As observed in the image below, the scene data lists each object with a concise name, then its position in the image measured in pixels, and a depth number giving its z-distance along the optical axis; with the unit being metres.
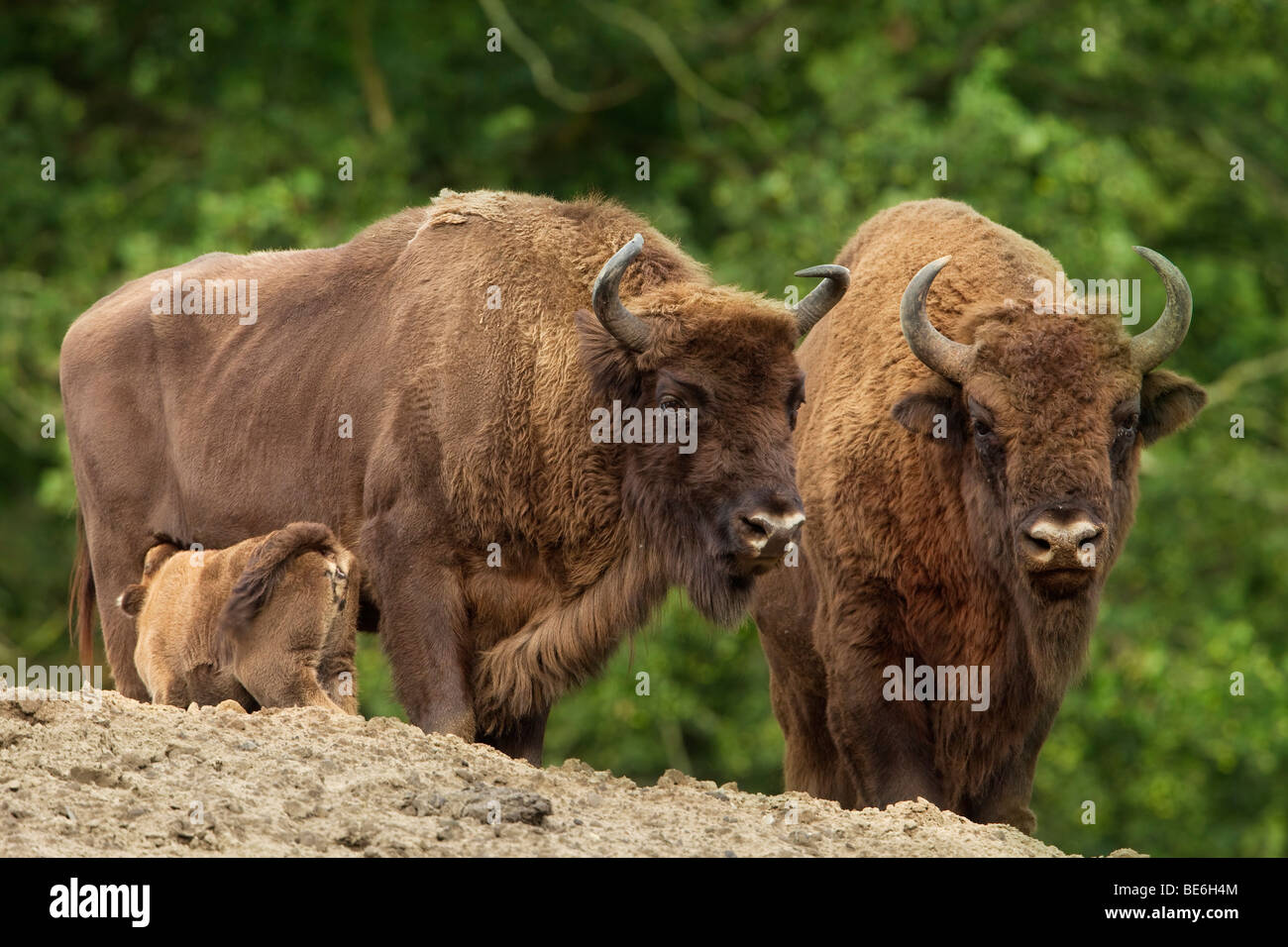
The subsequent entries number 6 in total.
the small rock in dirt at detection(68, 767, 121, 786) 11.01
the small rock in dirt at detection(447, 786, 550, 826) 10.91
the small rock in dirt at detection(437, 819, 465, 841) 10.55
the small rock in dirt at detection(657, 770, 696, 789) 13.66
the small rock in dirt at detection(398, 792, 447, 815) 10.98
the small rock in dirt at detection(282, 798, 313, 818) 10.72
